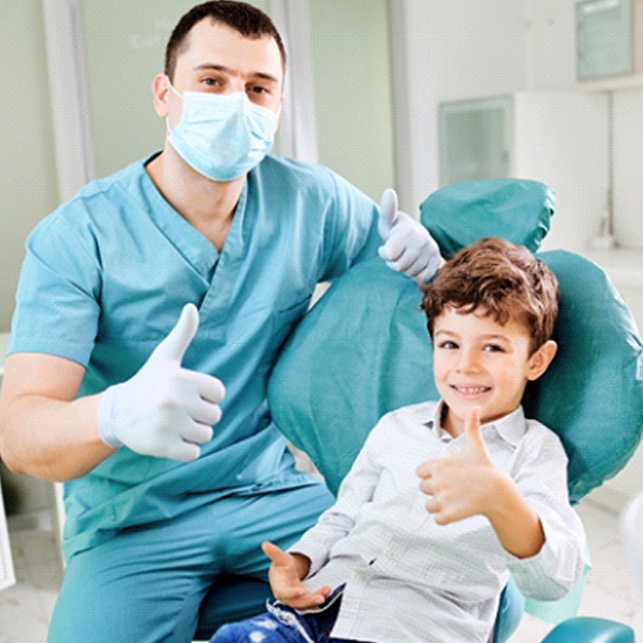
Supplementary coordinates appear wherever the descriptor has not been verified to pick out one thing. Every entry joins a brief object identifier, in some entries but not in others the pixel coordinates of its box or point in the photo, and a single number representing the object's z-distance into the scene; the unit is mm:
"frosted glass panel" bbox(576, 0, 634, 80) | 2787
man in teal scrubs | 1394
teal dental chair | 1209
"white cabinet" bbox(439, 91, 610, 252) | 3029
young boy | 1143
